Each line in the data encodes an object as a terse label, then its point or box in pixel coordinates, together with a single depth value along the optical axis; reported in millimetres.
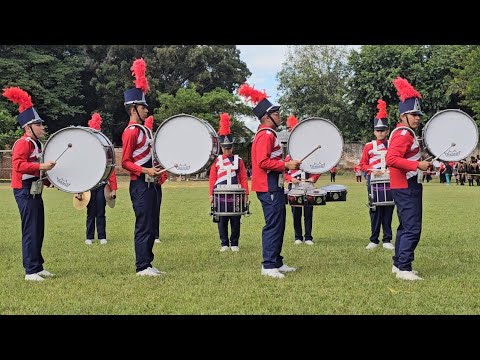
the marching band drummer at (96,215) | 12289
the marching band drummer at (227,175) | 11094
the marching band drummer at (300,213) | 11945
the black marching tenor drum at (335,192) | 12883
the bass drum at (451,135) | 8891
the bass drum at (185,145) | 8531
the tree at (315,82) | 54094
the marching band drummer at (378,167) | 11258
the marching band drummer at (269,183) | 8516
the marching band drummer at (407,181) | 8180
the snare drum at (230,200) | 10656
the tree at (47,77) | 49562
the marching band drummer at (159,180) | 10688
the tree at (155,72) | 53438
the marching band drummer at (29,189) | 8398
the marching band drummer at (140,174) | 8594
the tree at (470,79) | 43094
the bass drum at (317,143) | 9688
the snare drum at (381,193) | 10812
